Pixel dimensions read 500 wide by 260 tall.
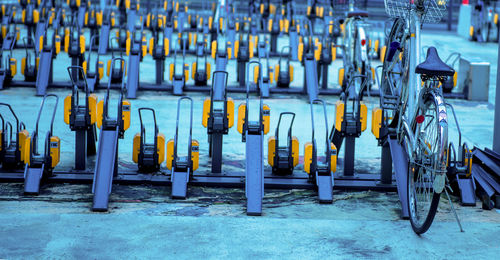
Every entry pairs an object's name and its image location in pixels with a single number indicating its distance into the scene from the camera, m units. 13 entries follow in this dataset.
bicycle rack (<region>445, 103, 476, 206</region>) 7.62
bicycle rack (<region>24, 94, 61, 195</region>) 7.62
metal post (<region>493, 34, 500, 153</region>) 8.17
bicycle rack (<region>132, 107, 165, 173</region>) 8.17
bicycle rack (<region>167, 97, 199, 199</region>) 7.68
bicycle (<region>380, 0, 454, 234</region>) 6.09
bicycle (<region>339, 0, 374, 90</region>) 12.89
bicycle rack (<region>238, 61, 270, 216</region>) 7.25
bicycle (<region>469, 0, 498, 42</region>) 21.20
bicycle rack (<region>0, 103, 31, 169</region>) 8.07
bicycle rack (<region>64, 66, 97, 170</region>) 8.19
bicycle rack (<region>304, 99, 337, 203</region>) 7.68
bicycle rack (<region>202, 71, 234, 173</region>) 8.26
